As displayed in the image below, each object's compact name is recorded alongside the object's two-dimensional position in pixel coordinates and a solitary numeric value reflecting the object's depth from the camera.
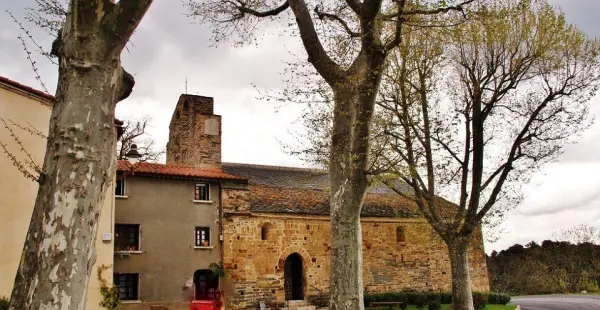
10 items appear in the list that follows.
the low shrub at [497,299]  27.50
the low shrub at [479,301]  23.97
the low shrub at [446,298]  27.64
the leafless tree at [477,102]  17.25
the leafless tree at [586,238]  48.30
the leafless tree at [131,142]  29.38
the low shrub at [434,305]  23.61
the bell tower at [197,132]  26.55
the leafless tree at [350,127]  9.62
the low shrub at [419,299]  25.69
